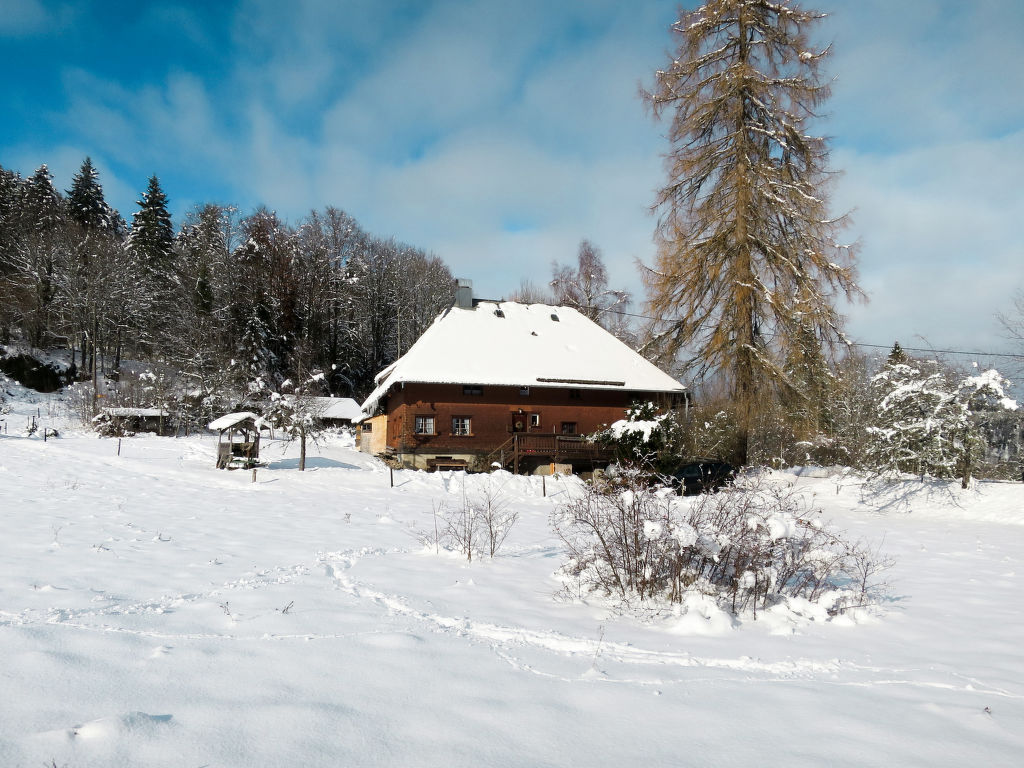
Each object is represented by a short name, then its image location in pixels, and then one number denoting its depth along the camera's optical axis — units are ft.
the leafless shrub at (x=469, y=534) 27.58
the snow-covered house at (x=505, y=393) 85.10
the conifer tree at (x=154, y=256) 148.25
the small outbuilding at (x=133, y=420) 95.09
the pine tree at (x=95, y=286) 130.31
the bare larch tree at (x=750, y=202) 64.59
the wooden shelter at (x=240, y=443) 65.00
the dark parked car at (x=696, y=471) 68.28
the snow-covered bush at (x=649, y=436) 64.49
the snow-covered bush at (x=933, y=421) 59.11
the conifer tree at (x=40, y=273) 133.80
